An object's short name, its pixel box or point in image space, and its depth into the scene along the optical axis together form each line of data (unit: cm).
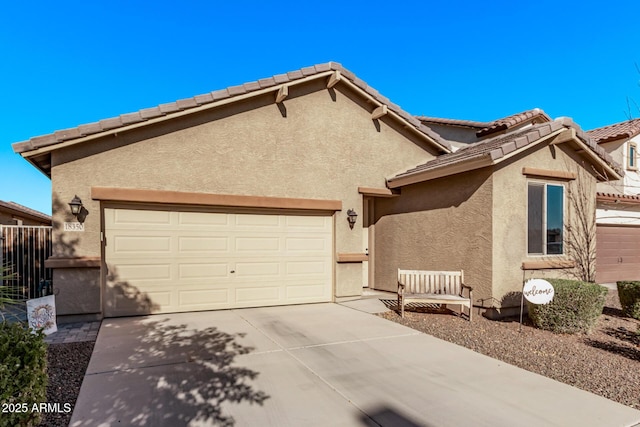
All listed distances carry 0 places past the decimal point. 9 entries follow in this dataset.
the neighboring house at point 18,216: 1552
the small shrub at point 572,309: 700
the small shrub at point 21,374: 307
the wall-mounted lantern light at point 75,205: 724
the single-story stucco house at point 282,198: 758
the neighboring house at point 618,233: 1289
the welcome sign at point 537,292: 700
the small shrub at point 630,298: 843
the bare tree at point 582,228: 910
